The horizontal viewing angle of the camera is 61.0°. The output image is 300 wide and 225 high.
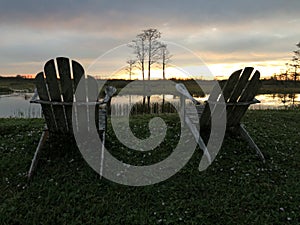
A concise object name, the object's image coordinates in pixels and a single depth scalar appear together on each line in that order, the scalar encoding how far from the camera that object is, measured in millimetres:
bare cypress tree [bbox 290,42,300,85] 34259
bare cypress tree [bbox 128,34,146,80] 19138
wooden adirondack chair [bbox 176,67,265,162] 4051
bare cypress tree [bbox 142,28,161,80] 20188
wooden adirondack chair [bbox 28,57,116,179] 3596
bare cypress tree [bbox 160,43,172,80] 18542
